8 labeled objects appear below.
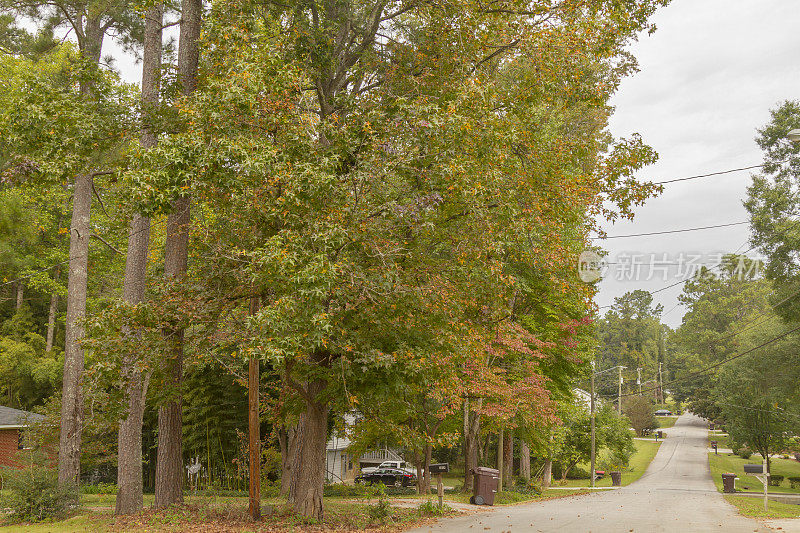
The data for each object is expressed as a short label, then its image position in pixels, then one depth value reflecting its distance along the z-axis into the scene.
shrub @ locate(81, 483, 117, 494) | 24.42
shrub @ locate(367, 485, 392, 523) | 13.33
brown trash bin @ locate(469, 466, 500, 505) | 19.67
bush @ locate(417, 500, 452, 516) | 15.15
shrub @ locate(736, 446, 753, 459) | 53.36
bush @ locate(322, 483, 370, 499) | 24.01
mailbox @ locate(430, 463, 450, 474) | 16.98
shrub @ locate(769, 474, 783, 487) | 41.04
